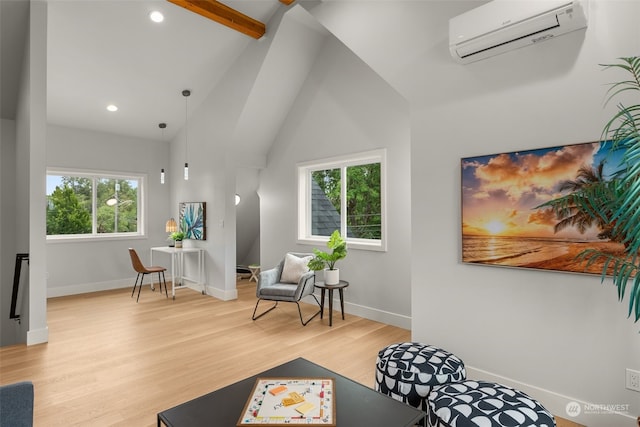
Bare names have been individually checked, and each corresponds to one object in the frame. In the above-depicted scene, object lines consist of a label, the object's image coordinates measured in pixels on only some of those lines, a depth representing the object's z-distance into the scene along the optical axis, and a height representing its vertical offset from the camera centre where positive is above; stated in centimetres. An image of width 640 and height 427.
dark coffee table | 147 -87
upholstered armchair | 421 -81
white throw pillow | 455 -67
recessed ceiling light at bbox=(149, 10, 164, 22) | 400 +239
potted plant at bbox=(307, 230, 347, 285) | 425 -49
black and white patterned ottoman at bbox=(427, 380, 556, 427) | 151 -88
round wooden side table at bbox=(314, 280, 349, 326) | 415 -88
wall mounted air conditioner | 206 +123
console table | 570 -74
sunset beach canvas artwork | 212 +6
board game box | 144 -84
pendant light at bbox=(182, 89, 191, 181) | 542 +177
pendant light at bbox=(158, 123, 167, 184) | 615 +170
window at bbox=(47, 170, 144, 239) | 571 +27
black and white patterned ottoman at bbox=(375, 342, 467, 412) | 198 -92
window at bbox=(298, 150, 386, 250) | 441 +27
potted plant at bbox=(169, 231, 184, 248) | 602 -33
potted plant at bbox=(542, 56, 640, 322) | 162 +9
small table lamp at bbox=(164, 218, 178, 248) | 606 -12
